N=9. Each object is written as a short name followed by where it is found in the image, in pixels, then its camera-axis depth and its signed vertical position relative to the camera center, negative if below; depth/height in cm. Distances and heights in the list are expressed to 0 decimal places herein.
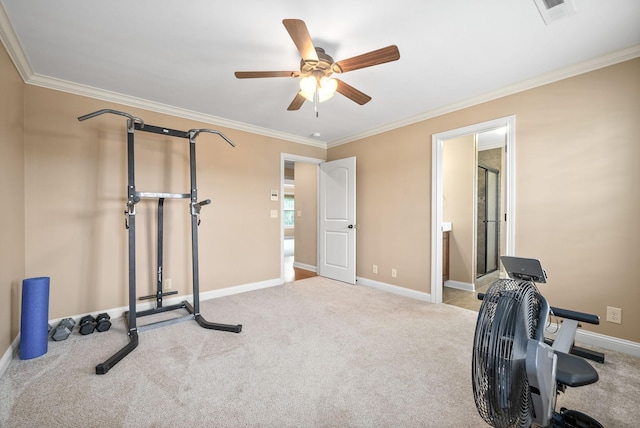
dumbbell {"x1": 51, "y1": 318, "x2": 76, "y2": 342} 233 -106
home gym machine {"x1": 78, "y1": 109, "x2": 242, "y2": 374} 227 -42
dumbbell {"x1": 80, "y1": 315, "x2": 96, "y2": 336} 245 -105
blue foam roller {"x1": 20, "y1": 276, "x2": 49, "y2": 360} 204 -82
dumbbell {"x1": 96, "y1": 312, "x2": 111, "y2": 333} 253 -105
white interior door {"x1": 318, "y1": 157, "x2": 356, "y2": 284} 424 -15
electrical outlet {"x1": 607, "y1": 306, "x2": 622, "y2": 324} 216 -83
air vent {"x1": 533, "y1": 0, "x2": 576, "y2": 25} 163 +126
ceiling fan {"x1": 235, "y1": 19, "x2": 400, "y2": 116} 155 +96
